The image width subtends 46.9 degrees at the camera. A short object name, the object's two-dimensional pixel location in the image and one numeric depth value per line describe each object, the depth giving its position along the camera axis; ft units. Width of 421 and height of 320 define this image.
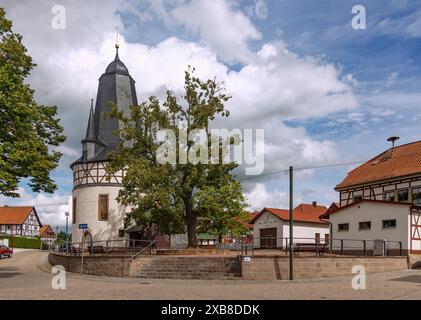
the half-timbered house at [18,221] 299.58
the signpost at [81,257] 81.11
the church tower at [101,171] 151.64
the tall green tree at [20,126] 69.00
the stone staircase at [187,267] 75.15
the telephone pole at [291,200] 70.90
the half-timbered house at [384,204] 97.45
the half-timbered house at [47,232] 390.67
